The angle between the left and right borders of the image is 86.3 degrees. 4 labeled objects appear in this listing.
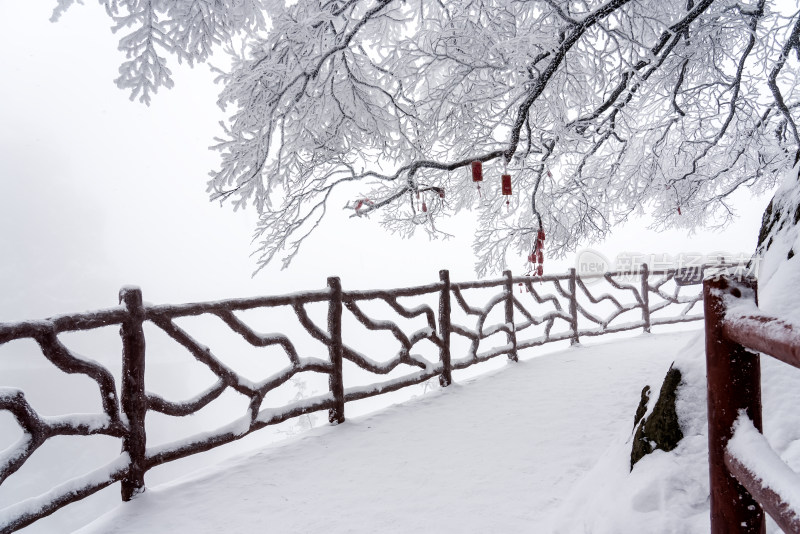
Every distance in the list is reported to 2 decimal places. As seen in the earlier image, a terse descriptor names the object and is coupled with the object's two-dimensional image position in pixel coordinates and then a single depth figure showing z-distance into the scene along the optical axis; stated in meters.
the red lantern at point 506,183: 4.43
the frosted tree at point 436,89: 3.41
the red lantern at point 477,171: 4.45
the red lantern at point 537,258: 6.38
